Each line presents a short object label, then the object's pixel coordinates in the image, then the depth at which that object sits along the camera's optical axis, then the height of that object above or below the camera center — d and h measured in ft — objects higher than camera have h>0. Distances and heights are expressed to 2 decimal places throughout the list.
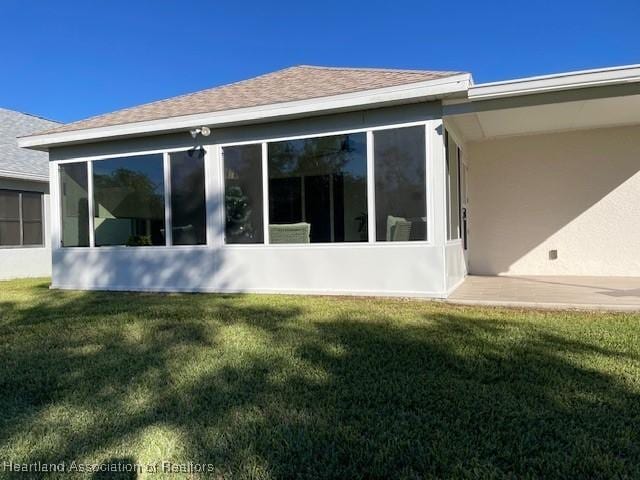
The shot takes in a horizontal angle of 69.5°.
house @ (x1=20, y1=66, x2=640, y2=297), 20.99 +2.97
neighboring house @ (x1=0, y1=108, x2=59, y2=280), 37.50 +2.65
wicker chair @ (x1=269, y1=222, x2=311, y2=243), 23.50 +0.31
